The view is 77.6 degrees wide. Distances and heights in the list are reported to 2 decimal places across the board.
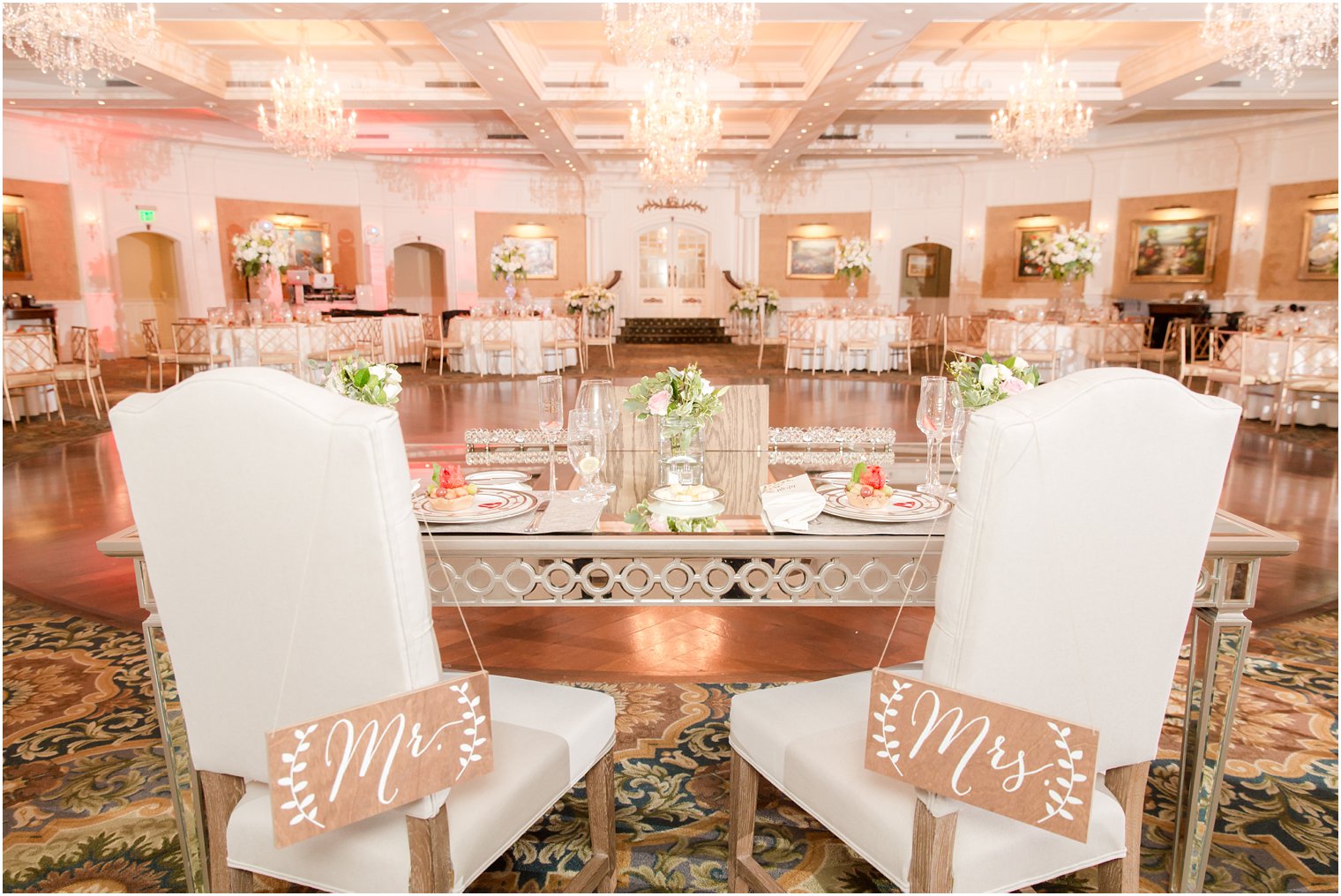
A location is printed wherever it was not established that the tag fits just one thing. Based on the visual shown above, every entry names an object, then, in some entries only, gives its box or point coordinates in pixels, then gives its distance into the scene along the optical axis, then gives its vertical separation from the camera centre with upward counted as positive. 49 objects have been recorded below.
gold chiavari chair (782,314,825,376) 11.45 -0.29
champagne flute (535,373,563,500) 2.25 -0.24
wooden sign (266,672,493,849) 1.05 -0.58
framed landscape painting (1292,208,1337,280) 10.83 +0.91
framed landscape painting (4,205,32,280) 11.43 +0.98
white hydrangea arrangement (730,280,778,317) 14.28 +0.29
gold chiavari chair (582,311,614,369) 12.43 -0.26
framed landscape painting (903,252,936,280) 16.86 +1.04
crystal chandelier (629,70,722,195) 8.79 +2.07
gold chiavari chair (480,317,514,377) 11.10 -0.32
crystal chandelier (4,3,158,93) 6.20 +2.18
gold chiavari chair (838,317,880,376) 11.49 -0.25
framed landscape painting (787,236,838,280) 16.38 +1.14
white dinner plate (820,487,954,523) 1.79 -0.43
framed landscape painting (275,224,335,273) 14.87 +1.23
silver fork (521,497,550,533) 1.77 -0.44
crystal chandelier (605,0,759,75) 6.39 +2.22
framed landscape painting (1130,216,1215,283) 12.60 +1.00
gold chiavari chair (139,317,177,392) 9.36 -0.33
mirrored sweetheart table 1.69 -0.55
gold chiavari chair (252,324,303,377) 9.58 -0.35
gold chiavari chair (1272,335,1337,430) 7.23 -0.44
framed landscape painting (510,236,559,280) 16.67 +1.16
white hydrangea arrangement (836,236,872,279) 12.34 +0.86
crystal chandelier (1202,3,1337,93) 6.16 +2.14
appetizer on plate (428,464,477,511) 1.86 -0.40
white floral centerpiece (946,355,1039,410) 2.08 -0.16
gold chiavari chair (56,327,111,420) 8.04 -0.46
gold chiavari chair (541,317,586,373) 11.71 -0.33
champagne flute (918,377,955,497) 2.14 -0.25
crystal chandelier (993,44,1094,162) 8.71 +2.15
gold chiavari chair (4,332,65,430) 7.35 -0.42
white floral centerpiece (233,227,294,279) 10.07 +0.75
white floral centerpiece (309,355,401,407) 1.99 -0.16
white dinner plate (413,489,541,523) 1.78 -0.43
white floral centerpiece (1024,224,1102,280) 10.05 +0.75
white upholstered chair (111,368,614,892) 1.17 -0.41
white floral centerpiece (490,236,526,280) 12.66 +0.83
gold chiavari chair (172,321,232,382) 9.38 -0.29
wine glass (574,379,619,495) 2.11 -0.22
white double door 16.94 +0.90
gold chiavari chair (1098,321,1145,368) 9.91 -0.30
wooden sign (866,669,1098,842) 1.10 -0.59
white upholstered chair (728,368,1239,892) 1.18 -0.42
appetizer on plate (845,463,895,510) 1.87 -0.39
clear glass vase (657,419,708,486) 2.20 -0.37
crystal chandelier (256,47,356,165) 8.65 +2.12
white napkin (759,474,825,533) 1.79 -0.43
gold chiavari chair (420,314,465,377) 11.46 -0.30
